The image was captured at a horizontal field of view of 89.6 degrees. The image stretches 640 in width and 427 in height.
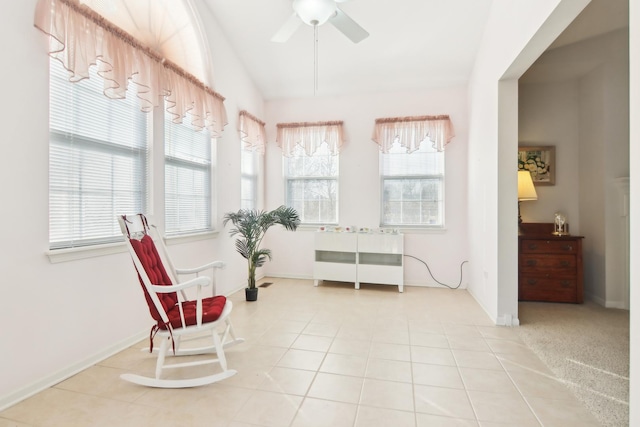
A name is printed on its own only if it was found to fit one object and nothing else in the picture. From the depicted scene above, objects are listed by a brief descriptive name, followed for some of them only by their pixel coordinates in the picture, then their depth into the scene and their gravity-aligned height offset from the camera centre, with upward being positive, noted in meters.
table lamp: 3.91 +0.32
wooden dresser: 3.77 -0.63
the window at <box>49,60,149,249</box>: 2.08 +0.40
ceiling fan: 2.69 +1.73
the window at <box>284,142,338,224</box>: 4.91 +0.47
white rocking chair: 1.97 -0.65
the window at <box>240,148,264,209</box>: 4.50 +0.56
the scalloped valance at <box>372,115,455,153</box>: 4.37 +1.16
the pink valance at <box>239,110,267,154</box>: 4.28 +1.16
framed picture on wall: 4.22 +0.69
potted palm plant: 3.86 -0.15
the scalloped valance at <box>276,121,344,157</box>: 4.71 +1.18
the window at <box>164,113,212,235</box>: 3.12 +0.39
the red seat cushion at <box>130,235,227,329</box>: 2.04 -0.60
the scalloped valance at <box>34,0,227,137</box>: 1.94 +1.12
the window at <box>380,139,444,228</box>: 4.59 +0.42
